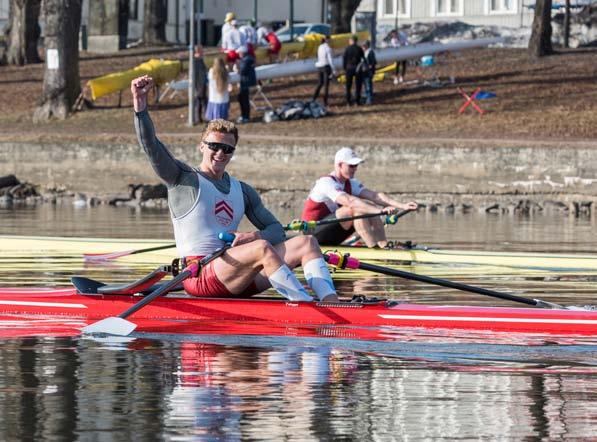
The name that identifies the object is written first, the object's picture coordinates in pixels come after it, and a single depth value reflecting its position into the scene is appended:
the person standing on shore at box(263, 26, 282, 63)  41.56
